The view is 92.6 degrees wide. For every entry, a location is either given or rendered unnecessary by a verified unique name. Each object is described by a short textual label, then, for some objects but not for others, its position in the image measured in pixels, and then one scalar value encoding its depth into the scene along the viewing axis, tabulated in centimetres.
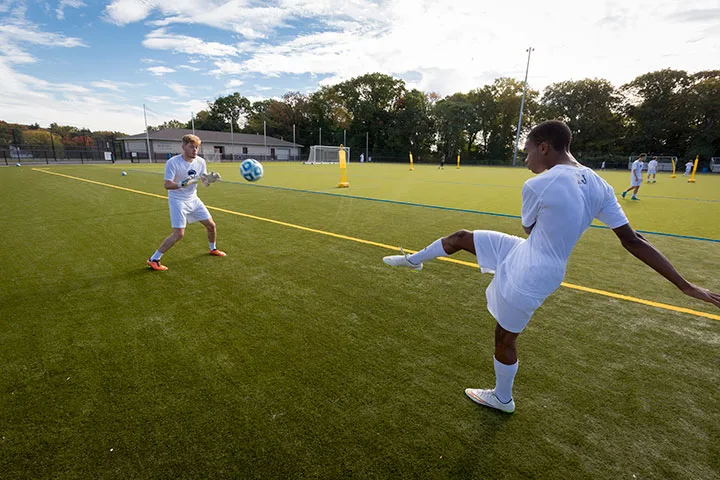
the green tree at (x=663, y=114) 5169
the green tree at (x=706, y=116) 4828
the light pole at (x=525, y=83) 5412
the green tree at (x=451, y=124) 6612
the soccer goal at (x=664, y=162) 4656
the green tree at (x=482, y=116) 6669
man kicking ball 198
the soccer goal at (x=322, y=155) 5156
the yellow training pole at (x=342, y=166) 1673
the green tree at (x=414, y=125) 7006
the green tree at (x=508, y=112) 6531
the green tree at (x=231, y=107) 7981
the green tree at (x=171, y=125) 9337
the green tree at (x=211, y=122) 7794
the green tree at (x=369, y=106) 7438
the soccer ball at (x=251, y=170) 692
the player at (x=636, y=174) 1385
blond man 533
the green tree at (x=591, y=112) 5738
